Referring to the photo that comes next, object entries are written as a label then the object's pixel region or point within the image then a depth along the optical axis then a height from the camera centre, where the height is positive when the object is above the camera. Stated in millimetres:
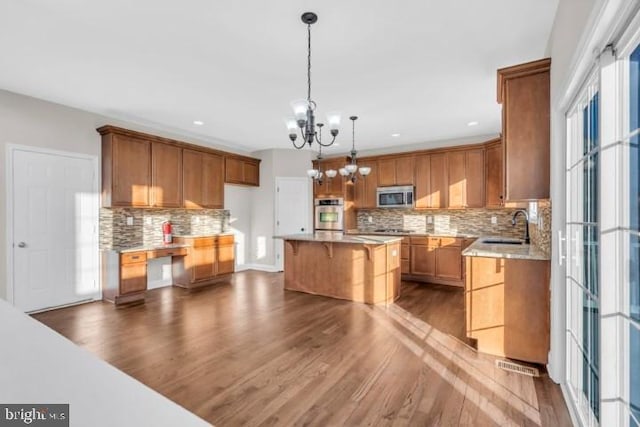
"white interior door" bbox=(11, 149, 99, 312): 3848 -167
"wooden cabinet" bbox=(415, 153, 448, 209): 5684 +610
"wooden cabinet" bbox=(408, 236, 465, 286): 5312 -787
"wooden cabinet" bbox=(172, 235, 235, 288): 5301 -799
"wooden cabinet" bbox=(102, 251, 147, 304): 4352 -839
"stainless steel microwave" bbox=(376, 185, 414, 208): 5953 +338
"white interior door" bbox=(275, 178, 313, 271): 6766 +132
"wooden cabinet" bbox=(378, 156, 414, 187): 6008 +841
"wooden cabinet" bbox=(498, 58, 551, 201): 2439 +652
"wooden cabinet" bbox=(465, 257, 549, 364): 2574 -785
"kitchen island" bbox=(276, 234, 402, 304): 4289 -746
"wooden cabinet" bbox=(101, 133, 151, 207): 4449 +663
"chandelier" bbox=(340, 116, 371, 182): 4652 +707
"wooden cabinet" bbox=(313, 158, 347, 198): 6566 +674
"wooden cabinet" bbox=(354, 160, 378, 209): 6402 +531
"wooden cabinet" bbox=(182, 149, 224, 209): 5445 +640
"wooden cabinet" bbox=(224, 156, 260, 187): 6219 +917
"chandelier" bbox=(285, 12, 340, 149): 2359 +879
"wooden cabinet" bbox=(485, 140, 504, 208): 5109 +622
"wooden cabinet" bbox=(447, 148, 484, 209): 5371 +613
